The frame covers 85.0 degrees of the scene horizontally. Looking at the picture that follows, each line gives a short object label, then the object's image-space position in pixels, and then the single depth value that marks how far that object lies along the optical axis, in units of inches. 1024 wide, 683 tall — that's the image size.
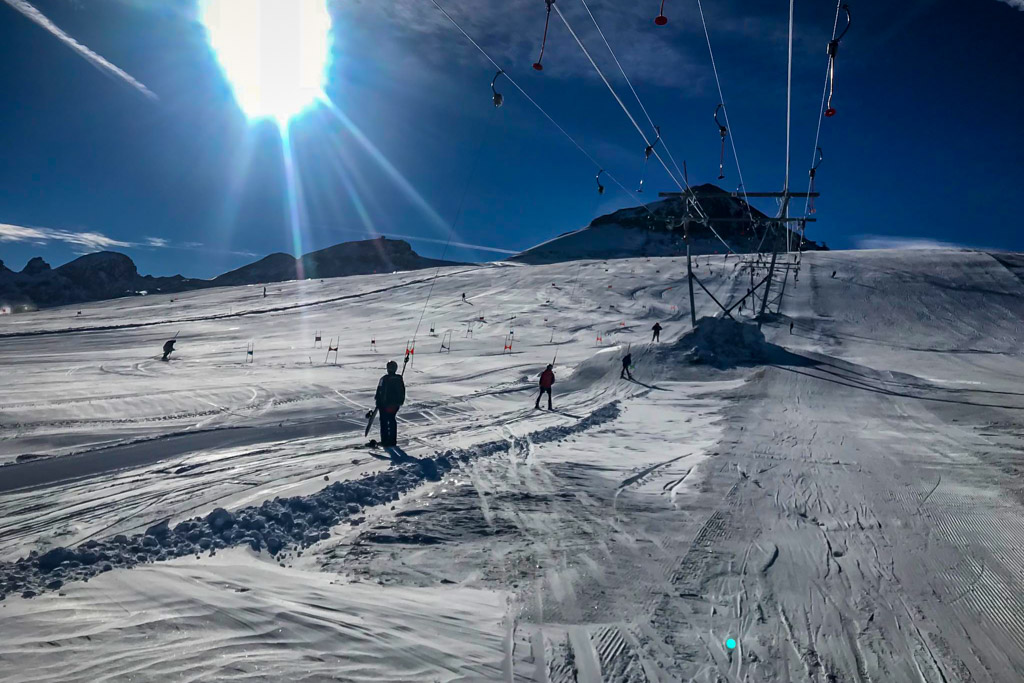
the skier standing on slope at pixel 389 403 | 397.1
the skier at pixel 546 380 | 656.4
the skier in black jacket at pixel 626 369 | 863.7
